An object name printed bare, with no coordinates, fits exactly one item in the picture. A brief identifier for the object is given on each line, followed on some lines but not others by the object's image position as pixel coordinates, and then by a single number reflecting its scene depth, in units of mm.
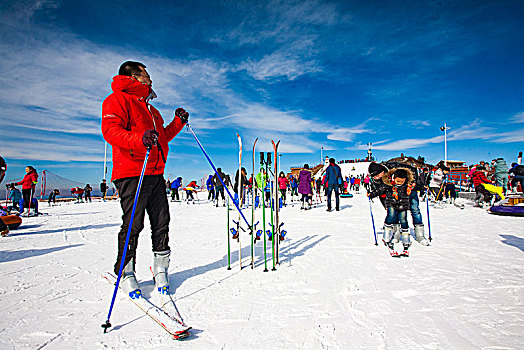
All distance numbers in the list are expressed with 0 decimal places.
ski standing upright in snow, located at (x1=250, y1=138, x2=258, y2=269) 3655
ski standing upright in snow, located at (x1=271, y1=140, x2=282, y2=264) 3963
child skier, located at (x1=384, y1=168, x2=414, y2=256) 4637
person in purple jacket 11477
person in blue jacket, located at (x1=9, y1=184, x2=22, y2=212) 10352
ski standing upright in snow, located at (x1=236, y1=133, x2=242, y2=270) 3715
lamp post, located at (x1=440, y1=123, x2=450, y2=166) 40603
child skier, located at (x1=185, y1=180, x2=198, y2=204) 17712
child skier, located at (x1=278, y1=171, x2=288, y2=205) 13401
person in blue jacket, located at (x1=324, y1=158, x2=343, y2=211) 10719
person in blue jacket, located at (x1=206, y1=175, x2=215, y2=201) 16538
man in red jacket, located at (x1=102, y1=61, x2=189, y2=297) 2588
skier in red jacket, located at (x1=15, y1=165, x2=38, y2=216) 10198
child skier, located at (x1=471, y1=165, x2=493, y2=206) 11000
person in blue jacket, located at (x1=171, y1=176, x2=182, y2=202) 17266
